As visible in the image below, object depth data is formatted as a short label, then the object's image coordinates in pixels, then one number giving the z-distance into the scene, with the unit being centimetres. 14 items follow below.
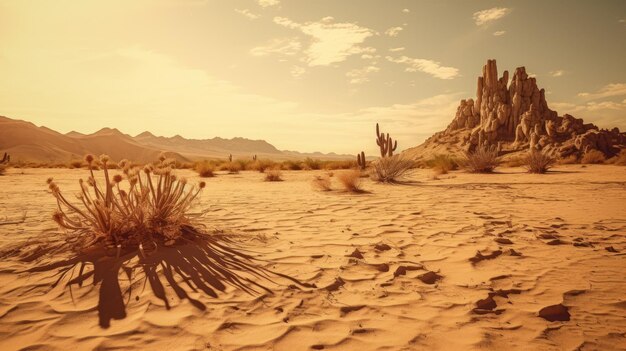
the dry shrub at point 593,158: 2212
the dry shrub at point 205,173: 1695
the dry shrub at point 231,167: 2129
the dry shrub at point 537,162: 1495
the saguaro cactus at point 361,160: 1948
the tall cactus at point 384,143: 1589
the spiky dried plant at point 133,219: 349
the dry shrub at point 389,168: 1239
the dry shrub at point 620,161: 1906
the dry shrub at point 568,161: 2292
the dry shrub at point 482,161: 1584
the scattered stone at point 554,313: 234
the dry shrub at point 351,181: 922
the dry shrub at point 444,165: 1790
